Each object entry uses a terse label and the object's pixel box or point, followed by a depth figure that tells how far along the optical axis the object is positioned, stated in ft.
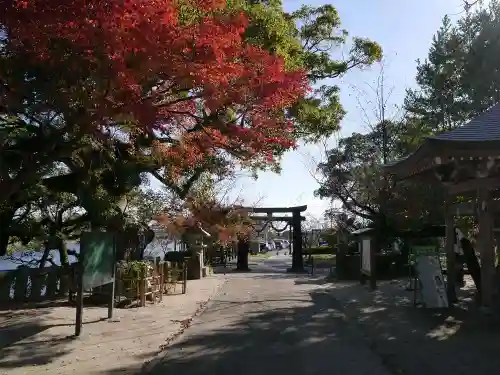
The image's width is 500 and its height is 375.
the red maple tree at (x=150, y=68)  21.95
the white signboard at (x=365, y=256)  55.09
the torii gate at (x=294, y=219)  95.35
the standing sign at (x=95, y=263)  29.17
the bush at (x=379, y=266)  68.54
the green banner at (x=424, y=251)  38.78
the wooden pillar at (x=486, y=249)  33.63
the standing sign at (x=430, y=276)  35.96
